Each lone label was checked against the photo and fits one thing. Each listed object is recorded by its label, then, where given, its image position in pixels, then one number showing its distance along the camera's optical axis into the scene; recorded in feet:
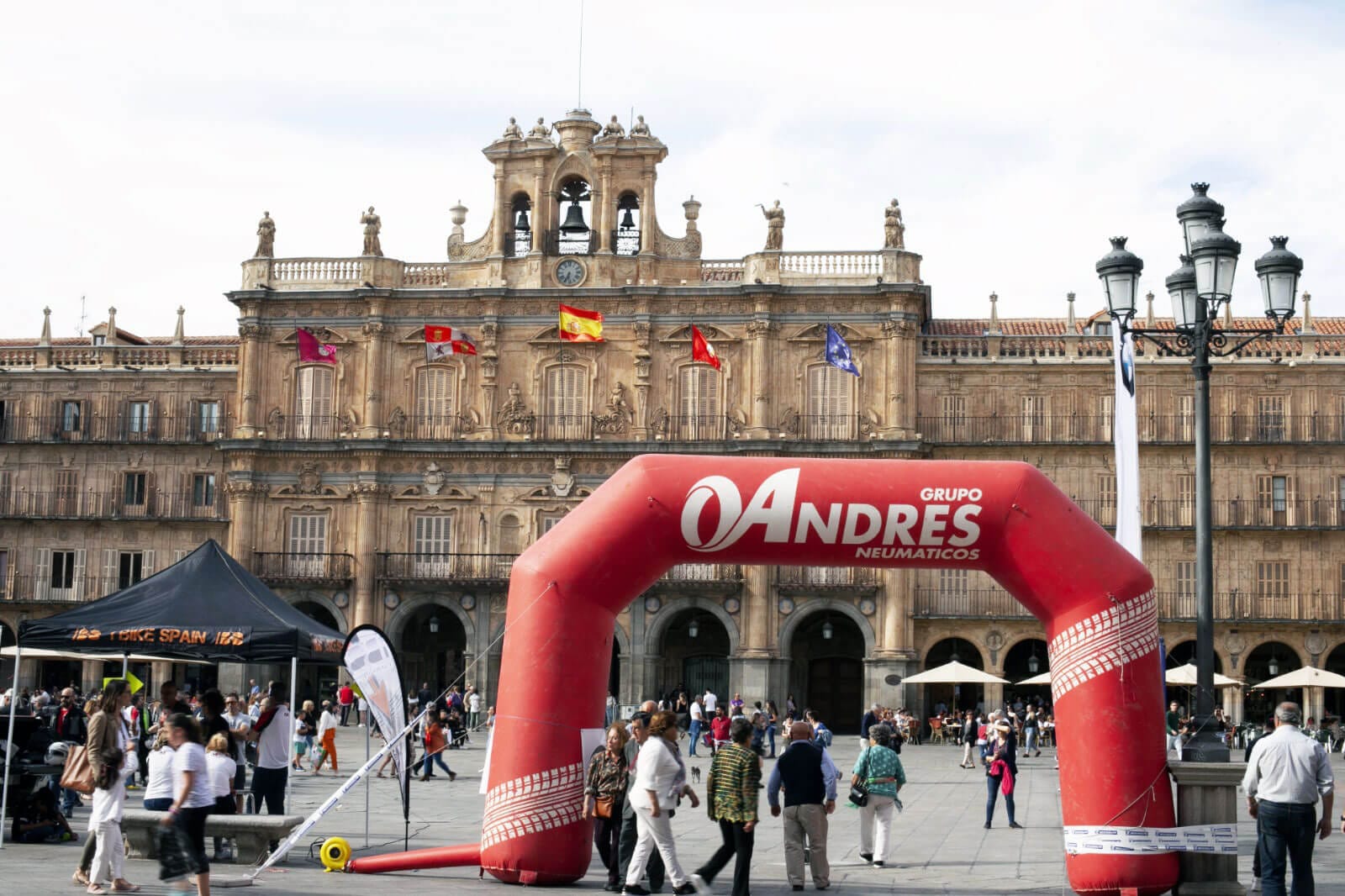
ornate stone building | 157.69
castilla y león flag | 156.76
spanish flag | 153.79
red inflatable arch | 51.42
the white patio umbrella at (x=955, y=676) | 140.46
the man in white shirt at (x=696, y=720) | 125.18
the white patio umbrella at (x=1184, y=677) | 134.82
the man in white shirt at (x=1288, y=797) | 45.85
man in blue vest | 52.11
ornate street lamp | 51.31
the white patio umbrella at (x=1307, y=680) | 138.41
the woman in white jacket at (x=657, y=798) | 48.83
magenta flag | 156.56
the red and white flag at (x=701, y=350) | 155.63
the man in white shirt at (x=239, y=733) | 64.11
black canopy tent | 64.18
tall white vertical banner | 62.08
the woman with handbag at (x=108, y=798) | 47.47
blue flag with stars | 152.35
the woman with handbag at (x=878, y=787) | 58.80
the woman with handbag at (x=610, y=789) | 51.75
